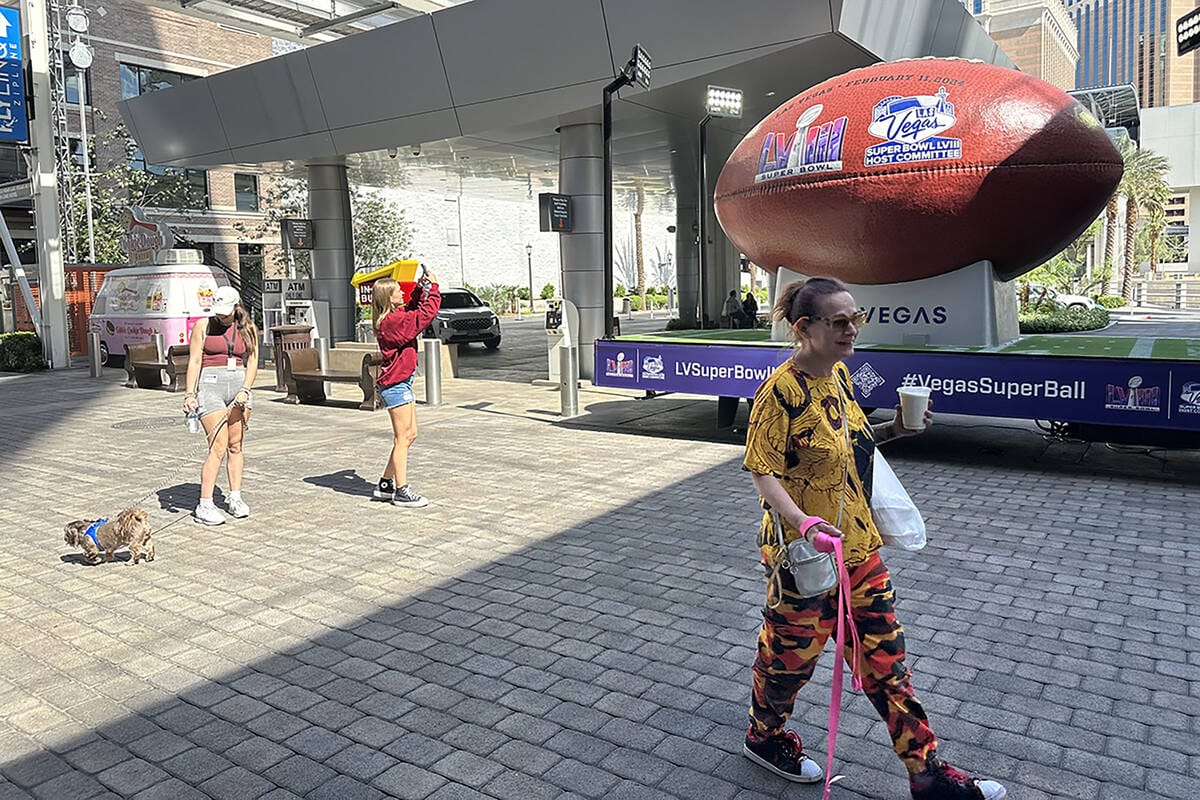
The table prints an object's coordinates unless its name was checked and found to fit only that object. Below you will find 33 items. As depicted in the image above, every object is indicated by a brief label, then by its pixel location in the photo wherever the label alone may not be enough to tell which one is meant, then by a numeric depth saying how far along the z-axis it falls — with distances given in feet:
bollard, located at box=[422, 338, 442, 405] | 49.01
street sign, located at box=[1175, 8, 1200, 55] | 38.48
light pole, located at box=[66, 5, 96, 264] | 91.40
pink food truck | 64.44
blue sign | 67.77
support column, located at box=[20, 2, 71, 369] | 70.28
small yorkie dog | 20.95
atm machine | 71.72
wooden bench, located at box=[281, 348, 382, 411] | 46.70
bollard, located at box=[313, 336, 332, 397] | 52.54
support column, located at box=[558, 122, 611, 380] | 54.70
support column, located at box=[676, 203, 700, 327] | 86.58
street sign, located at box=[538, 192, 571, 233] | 52.21
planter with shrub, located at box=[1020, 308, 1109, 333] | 62.34
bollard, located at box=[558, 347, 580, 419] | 43.55
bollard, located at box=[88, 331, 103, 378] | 65.62
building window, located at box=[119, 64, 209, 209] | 118.11
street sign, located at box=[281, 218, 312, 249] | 70.95
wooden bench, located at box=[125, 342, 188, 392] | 56.49
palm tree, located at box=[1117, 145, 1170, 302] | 165.81
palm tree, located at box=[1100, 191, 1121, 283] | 155.88
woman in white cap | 23.61
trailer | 26.50
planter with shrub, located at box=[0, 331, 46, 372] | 74.28
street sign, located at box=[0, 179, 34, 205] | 78.80
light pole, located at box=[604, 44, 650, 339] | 38.29
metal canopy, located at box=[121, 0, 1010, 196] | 45.03
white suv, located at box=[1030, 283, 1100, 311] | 90.33
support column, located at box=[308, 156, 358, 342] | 72.28
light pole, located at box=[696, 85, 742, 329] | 43.04
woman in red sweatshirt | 25.40
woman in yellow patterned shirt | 10.47
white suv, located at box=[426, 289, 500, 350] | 81.82
